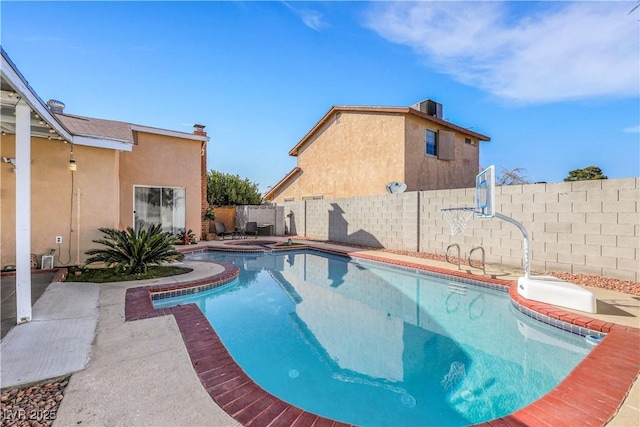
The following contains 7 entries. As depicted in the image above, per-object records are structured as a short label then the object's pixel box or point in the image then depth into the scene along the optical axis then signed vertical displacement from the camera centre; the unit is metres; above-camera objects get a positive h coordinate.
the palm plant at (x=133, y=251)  6.78 -0.90
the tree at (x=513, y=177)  27.55 +3.67
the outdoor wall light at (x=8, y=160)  6.73 +1.25
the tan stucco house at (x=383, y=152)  15.38 +3.76
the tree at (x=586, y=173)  24.50 +3.64
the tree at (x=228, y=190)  24.20 +2.01
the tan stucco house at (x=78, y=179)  3.82 +1.00
